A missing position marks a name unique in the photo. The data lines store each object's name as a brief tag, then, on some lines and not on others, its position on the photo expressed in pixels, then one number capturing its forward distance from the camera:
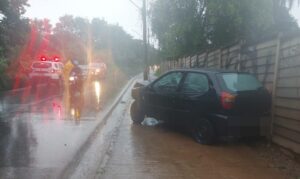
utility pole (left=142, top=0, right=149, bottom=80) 13.23
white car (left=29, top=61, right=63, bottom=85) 12.43
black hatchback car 4.20
